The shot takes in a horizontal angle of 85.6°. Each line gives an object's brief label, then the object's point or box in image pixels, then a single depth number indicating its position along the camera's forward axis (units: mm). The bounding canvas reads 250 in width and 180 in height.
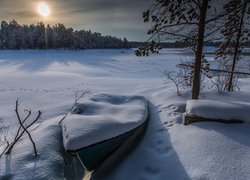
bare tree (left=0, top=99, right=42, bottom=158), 2300
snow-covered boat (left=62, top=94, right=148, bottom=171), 2116
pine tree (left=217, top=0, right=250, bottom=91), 4103
